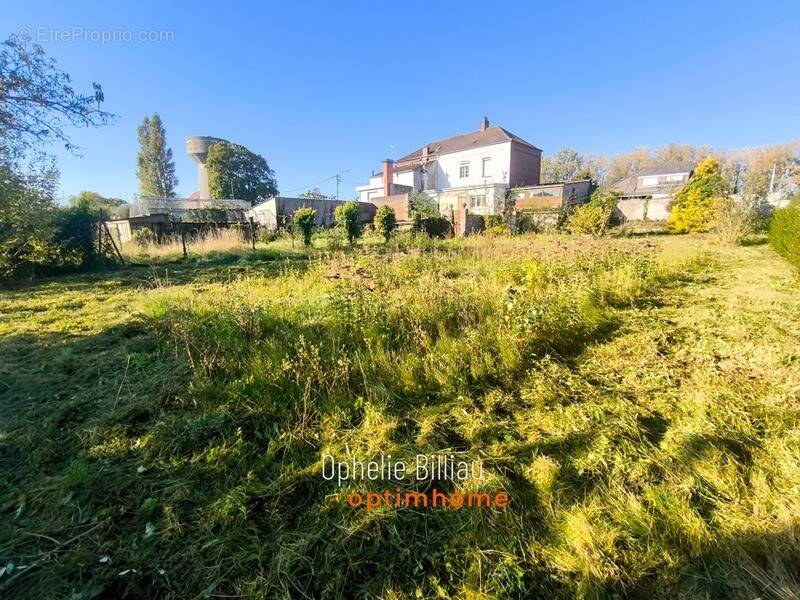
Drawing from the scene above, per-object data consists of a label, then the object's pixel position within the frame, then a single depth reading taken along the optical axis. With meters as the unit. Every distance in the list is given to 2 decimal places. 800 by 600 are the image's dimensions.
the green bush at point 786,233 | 7.25
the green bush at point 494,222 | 17.25
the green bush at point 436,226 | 17.05
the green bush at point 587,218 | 11.98
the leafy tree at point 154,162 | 44.03
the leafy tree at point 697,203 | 15.08
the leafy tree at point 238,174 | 37.41
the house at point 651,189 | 21.20
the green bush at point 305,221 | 13.79
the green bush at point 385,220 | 15.61
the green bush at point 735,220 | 12.00
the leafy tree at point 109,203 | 10.23
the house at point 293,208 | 23.62
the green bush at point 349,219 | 14.11
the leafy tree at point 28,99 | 6.12
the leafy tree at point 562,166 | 50.19
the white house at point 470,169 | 27.45
